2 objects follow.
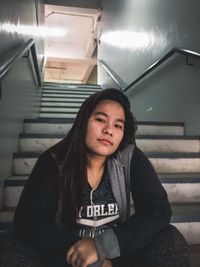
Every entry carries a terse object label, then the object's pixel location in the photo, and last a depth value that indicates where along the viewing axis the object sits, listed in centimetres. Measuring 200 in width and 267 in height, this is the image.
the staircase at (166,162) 159
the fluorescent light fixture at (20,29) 167
